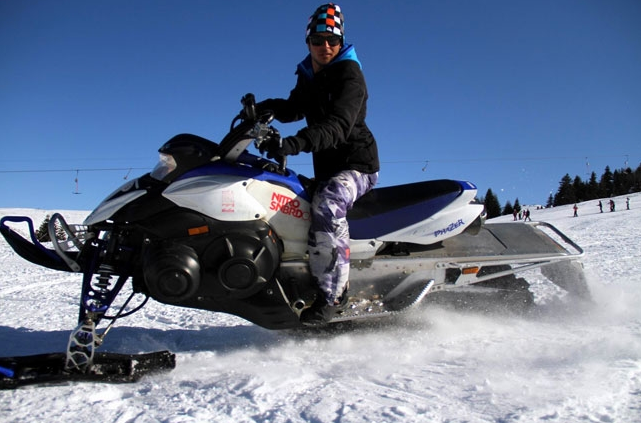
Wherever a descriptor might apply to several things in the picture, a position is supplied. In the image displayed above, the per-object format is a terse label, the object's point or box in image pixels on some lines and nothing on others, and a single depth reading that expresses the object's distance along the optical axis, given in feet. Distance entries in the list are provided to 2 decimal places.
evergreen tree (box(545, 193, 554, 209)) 261.24
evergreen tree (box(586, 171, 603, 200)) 251.19
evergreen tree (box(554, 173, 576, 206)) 250.37
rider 10.32
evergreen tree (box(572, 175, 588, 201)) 252.97
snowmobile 10.11
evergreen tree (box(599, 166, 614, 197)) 256.03
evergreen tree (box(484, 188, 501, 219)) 238.89
